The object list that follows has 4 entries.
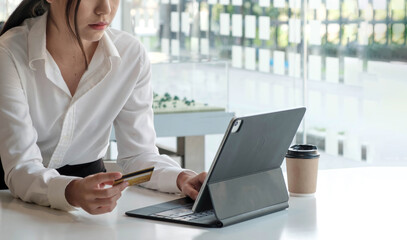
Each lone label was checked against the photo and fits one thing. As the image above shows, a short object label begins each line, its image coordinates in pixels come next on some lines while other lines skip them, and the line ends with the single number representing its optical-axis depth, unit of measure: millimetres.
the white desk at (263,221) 2186
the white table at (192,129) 5933
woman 2608
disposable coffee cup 2590
